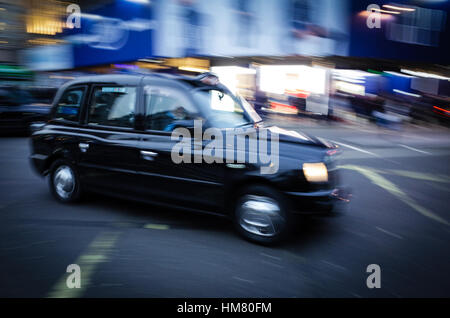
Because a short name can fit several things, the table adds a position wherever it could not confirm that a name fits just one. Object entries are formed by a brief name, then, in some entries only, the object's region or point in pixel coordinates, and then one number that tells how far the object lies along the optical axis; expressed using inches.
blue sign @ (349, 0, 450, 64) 786.2
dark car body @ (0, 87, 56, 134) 422.2
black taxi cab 142.9
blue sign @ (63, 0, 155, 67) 911.0
